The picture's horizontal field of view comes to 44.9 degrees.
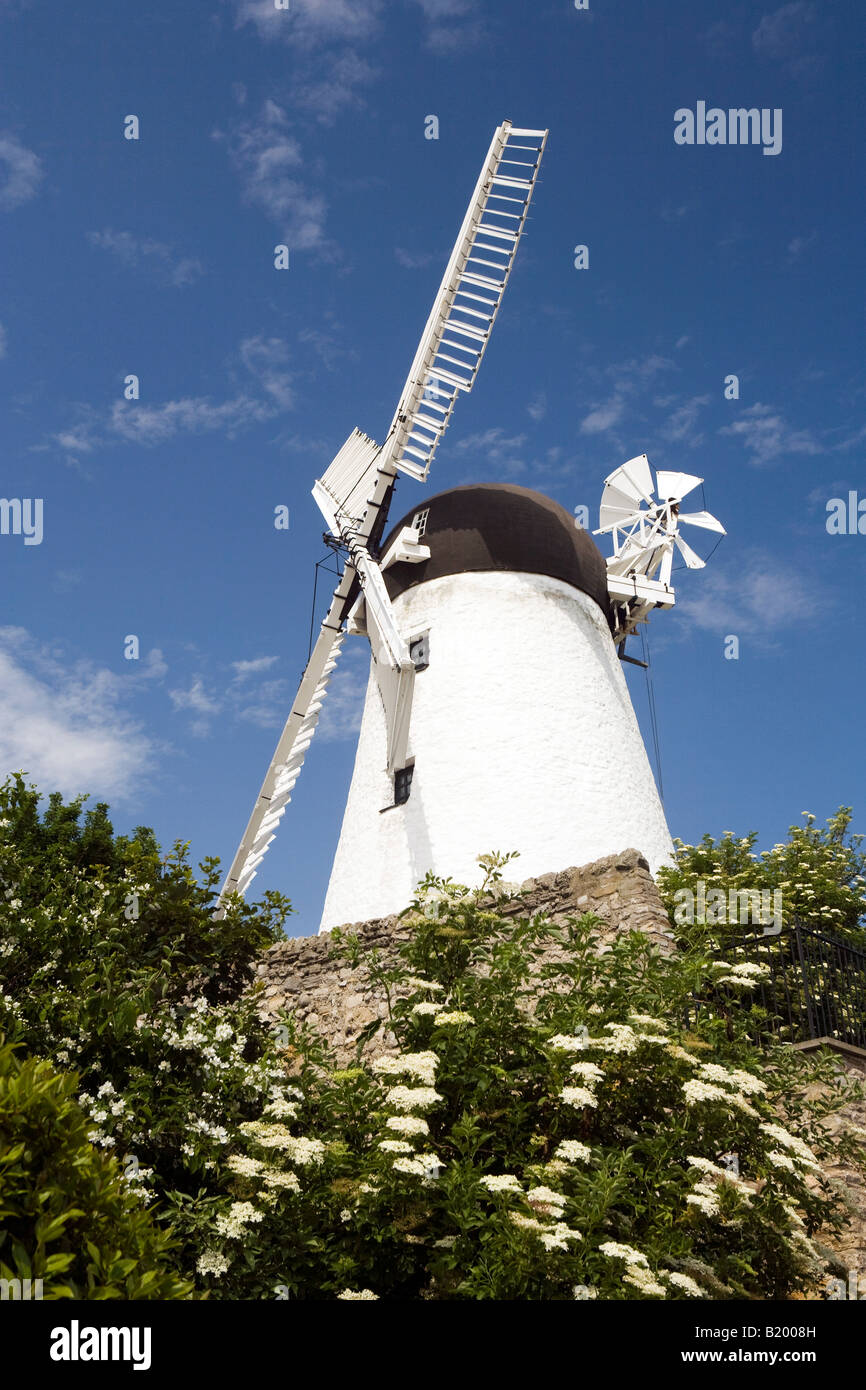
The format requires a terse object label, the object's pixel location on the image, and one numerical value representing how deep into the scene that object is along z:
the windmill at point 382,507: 17.03
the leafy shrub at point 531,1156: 5.50
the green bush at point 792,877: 11.62
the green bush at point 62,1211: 3.62
